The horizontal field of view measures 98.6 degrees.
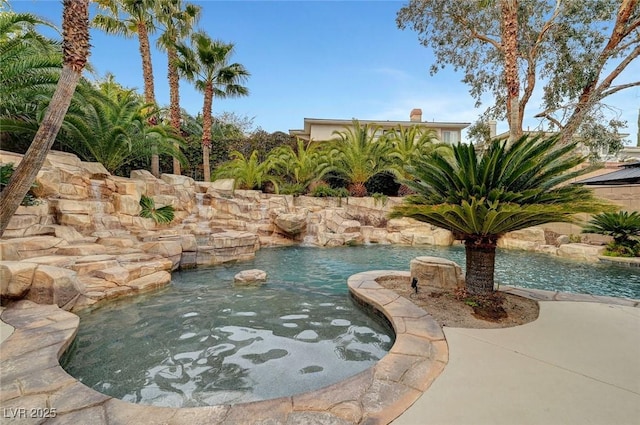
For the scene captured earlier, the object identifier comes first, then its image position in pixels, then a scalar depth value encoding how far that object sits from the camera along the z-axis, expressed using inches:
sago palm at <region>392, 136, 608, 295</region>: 115.0
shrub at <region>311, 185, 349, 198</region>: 504.4
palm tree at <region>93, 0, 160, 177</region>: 414.6
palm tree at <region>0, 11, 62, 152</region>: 199.0
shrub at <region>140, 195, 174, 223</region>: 333.4
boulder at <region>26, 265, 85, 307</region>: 140.0
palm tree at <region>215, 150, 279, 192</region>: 500.1
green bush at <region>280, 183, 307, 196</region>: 509.7
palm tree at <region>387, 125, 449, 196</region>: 503.8
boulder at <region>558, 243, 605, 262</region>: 301.1
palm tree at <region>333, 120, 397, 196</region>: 516.1
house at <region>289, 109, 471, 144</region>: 705.0
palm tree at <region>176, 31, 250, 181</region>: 454.6
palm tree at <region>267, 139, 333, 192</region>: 523.5
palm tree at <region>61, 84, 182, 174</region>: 309.6
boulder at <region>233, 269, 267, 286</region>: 211.6
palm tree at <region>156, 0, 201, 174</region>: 451.8
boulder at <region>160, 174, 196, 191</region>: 425.1
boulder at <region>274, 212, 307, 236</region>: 413.4
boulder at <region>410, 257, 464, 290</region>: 165.9
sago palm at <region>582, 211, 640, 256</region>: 275.0
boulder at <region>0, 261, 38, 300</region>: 134.3
